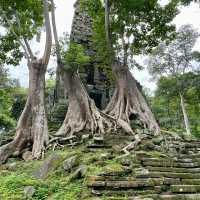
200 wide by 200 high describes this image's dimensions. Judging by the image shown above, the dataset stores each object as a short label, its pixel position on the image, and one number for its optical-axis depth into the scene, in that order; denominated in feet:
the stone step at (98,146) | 18.38
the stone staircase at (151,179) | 12.40
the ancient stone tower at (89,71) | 33.90
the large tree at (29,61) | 20.53
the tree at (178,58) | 41.98
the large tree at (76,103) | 21.98
